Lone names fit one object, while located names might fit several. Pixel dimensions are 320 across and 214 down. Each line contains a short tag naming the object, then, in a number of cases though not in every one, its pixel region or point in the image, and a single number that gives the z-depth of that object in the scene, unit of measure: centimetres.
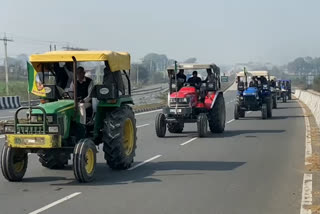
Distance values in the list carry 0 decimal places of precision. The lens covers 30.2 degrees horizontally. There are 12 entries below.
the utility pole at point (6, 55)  5559
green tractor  1049
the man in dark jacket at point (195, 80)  2125
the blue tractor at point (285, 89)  5473
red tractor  2000
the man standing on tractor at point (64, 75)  1216
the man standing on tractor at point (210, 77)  2129
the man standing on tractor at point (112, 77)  1204
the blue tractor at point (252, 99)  2988
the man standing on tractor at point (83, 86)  1164
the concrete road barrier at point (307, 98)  2755
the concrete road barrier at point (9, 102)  4497
